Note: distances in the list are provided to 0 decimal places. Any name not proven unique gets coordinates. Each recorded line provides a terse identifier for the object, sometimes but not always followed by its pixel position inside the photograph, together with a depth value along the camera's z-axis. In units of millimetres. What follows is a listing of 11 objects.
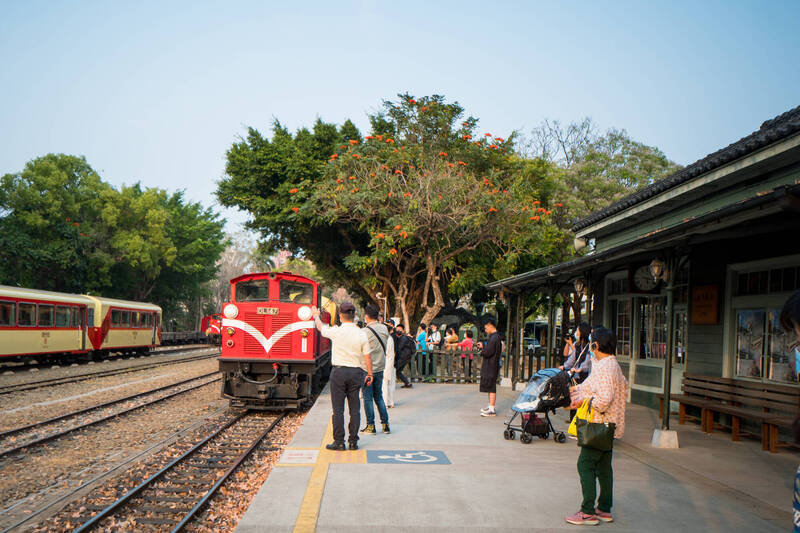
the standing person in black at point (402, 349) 14484
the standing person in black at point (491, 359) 10828
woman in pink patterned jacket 5164
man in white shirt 7805
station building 7926
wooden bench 8305
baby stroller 8453
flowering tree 20969
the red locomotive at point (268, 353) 11859
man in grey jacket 9008
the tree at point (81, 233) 32969
